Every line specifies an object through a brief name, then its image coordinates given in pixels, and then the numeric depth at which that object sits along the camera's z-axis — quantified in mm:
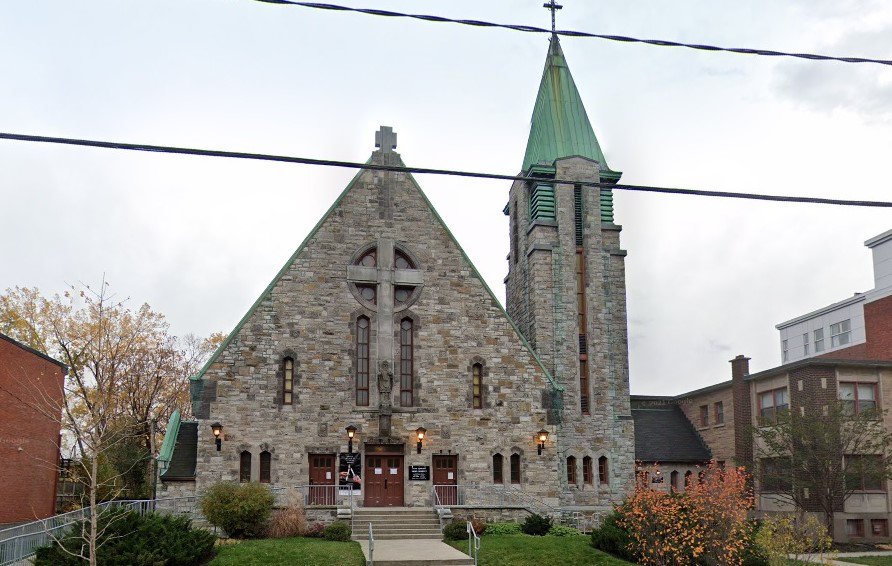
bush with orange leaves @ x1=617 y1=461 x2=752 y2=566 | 21531
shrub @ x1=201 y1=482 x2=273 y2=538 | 26266
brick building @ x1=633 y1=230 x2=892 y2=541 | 34969
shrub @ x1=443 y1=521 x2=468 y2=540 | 27000
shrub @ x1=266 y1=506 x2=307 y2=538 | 27328
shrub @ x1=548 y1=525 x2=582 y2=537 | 28484
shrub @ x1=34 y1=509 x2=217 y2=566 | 19614
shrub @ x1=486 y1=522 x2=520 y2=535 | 28750
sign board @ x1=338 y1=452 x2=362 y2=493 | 30969
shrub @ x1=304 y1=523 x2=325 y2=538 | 27750
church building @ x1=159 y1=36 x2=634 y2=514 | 30844
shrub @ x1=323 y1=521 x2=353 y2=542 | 26969
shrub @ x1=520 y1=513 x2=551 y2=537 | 28406
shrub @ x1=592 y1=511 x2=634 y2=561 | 23984
